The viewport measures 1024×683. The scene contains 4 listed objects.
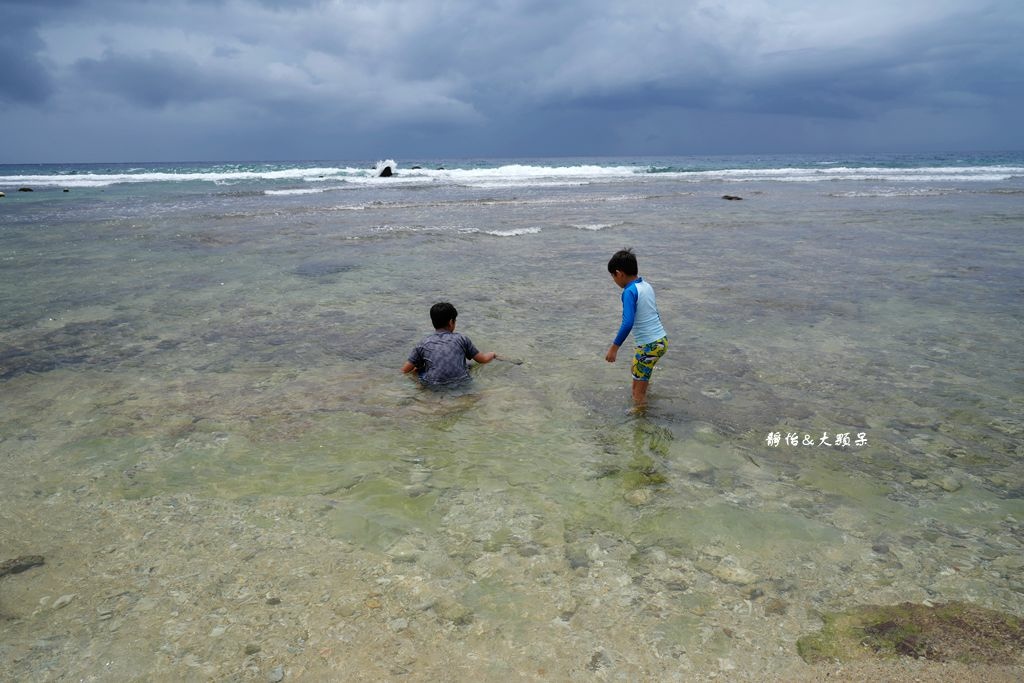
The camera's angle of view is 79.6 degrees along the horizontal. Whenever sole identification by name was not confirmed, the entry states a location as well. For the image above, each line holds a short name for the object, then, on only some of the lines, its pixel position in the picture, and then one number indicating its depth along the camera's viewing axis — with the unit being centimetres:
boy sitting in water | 562
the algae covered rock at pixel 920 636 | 250
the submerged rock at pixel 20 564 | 305
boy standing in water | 512
